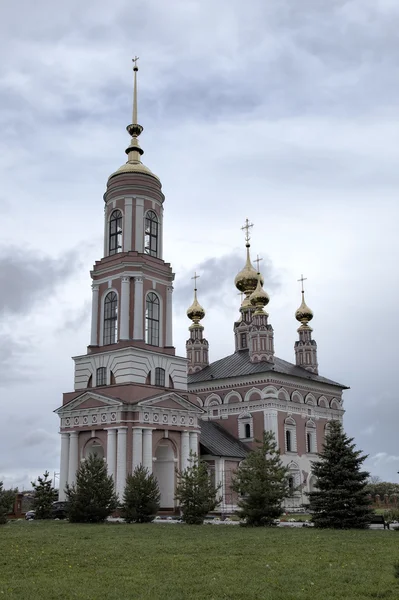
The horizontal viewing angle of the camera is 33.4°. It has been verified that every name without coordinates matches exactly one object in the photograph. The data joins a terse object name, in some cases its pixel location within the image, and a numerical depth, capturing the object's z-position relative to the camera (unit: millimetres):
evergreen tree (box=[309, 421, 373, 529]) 22438
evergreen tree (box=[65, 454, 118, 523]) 25594
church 32938
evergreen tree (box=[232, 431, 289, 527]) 23562
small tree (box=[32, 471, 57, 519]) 30662
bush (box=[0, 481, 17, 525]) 25817
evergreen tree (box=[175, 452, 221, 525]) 25375
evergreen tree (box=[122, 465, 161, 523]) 25859
